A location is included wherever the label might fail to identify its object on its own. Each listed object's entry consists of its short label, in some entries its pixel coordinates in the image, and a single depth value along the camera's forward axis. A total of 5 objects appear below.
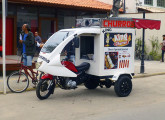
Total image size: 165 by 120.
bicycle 8.53
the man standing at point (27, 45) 9.11
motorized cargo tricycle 7.47
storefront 17.70
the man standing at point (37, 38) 16.39
